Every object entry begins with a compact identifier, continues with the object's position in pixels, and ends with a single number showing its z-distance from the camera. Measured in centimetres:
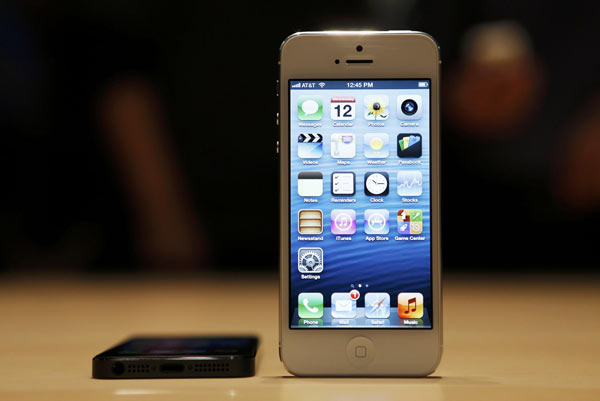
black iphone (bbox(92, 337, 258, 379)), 46
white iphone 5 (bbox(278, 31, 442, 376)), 50
